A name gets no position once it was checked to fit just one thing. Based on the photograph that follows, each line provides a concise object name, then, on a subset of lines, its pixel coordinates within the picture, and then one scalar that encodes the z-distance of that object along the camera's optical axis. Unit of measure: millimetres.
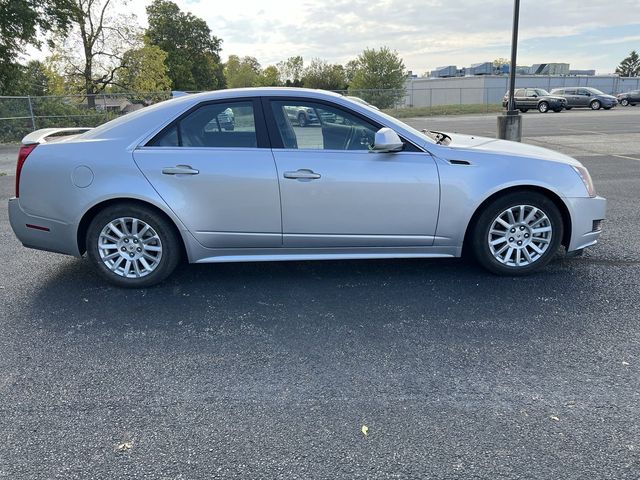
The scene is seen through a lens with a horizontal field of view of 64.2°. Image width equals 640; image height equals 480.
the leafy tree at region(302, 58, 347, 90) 79125
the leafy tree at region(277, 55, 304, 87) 87388
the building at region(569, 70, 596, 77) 84869
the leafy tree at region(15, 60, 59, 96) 25477
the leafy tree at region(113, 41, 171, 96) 33625
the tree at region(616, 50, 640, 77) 106625
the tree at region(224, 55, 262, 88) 89431
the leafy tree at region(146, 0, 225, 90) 60875
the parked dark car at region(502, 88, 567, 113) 35625
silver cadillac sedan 4207
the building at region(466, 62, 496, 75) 89500
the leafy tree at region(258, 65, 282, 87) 82369
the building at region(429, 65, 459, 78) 97312
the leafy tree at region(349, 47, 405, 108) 63250
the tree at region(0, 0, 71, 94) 22594
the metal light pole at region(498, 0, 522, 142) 13941
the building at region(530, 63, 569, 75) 79625
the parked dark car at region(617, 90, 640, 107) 41750
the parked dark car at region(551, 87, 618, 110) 37438
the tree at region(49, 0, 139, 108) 32000
